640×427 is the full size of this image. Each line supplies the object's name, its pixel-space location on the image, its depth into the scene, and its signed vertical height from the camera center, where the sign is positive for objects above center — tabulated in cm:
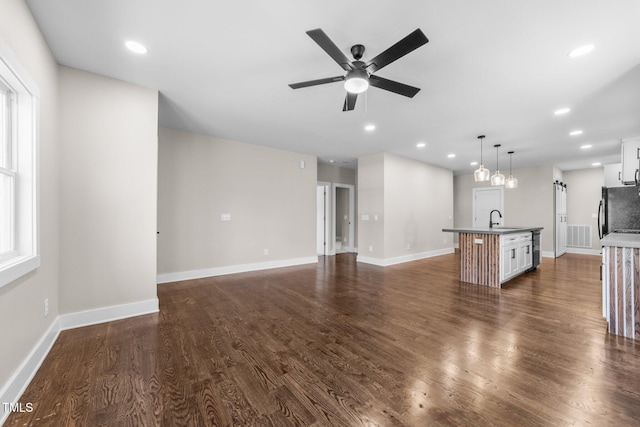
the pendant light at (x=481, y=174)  440 +68
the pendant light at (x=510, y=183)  517 +62
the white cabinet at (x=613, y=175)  457 +69
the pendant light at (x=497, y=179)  474 +64
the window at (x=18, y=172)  185 +33
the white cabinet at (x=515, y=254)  441 -76
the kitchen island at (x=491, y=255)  432 -72
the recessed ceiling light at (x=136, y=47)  230 +153
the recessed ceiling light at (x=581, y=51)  225 +145
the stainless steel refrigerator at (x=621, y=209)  430 +7
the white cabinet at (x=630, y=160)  387 +82
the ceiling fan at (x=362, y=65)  177 +119
